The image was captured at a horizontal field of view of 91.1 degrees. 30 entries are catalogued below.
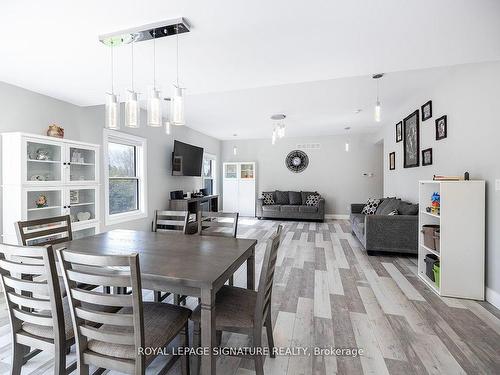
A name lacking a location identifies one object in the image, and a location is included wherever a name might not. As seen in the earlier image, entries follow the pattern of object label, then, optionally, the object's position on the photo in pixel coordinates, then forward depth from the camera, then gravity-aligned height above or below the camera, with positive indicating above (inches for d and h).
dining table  48.5 -18.9
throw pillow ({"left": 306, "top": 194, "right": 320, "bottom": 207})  287.9 -18.4
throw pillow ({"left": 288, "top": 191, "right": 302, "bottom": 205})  301.3 -16.6
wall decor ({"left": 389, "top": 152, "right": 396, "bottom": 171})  209.9 +21.0
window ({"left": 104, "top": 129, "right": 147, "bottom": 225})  160.9 +5.4
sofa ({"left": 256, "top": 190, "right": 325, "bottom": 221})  277.9 -26.5
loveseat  148.9 -29.2
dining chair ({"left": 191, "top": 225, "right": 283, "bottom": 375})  54.7 -30.5
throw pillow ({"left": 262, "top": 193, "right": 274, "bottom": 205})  303.4 -16.9
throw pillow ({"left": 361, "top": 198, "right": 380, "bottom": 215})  200.1 -18.9
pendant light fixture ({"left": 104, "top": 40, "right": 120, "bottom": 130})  74.2 +22.4
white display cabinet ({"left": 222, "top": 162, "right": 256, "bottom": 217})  322.3 -3.6
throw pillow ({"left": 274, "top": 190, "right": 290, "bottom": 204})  306.7 -15.7
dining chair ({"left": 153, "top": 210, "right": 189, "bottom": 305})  97.4 -15.5
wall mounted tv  215.8 +23.2
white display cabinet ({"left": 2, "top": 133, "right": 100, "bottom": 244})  102.2 +1.6
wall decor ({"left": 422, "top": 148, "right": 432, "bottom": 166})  142.1 +17.0
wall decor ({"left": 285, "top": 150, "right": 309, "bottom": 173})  313.3 +30.5
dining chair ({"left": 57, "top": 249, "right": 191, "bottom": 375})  41.5 -25.7
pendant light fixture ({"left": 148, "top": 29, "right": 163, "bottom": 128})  72.6 +23.2
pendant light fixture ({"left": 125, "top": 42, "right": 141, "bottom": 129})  72.9 +22.2
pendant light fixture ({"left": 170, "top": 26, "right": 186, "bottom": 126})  70.4 +22.9
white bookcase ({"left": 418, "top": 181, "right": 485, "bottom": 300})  98.9 -22.2
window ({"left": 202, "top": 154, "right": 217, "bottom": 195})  297.9 +13.9
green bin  106.5 -38.5
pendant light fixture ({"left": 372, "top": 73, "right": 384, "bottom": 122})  120.3 +37.7
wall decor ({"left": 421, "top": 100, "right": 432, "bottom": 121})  141.4 +44.2
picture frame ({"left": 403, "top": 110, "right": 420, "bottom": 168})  159.1 +30.3
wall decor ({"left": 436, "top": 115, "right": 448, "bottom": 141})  125.0 +30.2
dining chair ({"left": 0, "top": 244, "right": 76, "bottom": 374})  46.6 -25.0
